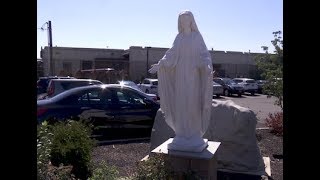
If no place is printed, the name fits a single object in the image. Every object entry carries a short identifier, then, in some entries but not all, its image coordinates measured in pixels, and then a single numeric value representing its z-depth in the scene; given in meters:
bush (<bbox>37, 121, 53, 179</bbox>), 2.82
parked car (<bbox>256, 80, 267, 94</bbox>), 26.91
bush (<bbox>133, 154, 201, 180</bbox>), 3.17
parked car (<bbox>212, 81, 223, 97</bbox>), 22.81
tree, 8.23
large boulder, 5.06
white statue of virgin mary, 3.91
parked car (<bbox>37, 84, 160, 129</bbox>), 6.58
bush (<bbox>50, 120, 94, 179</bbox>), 3.95
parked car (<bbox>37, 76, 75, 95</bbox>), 14.54
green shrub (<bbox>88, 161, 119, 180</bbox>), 3.31
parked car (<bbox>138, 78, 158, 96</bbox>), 20.06
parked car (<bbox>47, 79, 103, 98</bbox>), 10.58
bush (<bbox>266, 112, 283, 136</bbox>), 7.67
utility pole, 22.36
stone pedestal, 3.68
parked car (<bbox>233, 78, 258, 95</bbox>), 25.74
